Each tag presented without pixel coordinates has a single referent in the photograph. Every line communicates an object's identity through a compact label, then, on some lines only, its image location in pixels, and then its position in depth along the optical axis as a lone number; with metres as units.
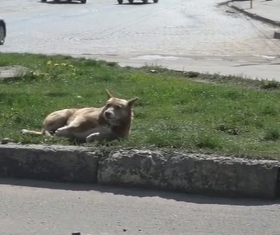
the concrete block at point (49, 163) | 13.41
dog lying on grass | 14.22
